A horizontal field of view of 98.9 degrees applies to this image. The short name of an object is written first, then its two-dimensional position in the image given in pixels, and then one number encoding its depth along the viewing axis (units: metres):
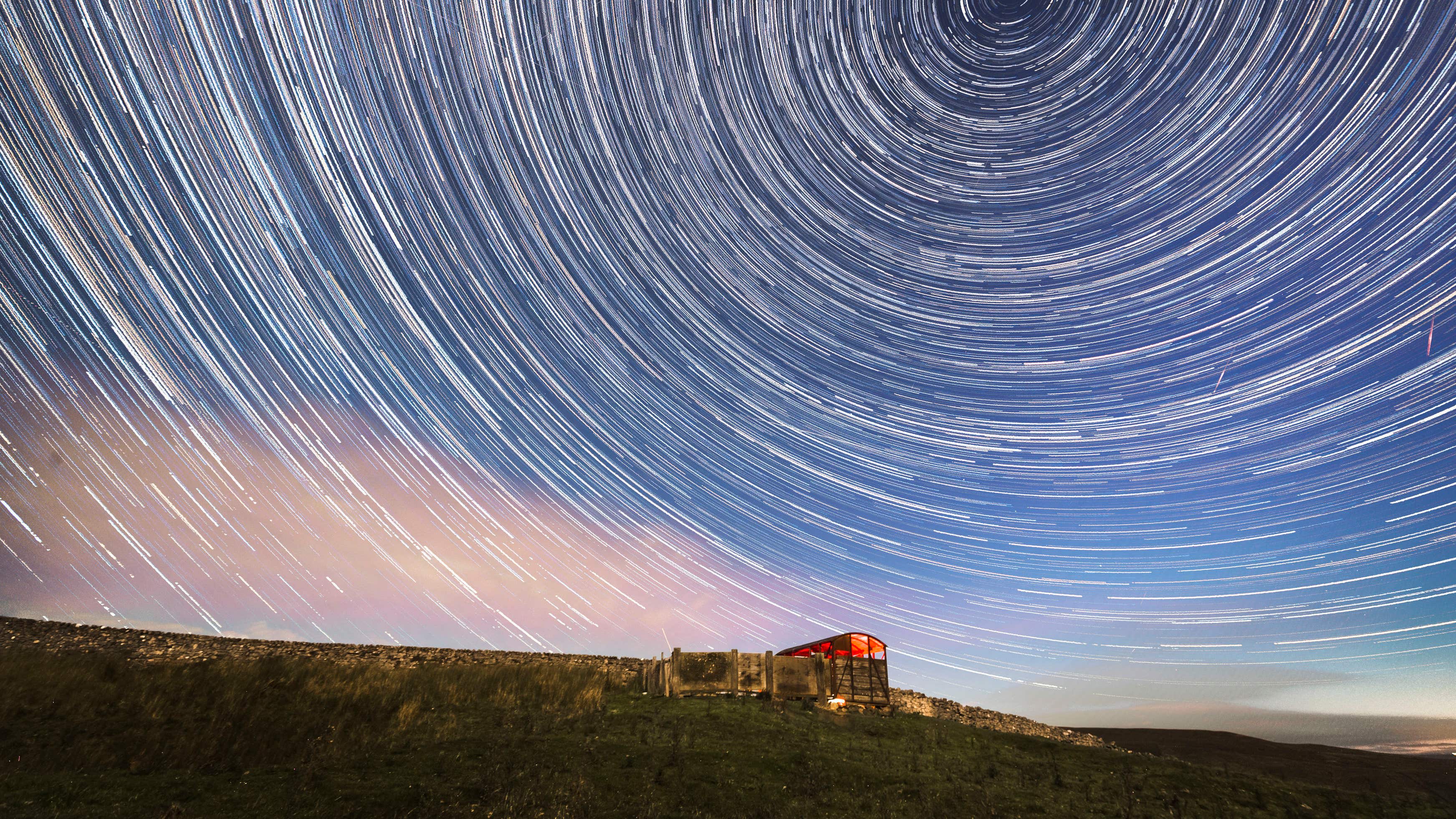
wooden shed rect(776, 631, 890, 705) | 23.72
